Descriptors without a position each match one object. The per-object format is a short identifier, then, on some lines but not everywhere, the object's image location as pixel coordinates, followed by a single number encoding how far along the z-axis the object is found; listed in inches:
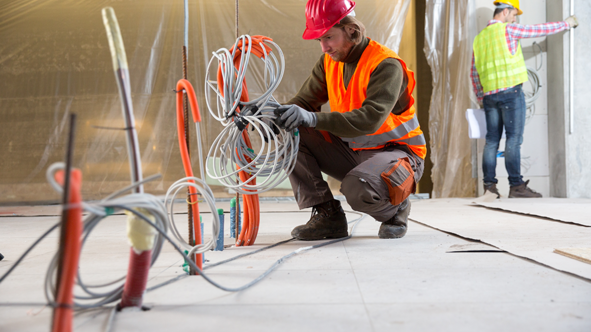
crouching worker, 67.1
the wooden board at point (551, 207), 97.0
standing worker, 156.6
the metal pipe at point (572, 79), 165.4
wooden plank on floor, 51.0
